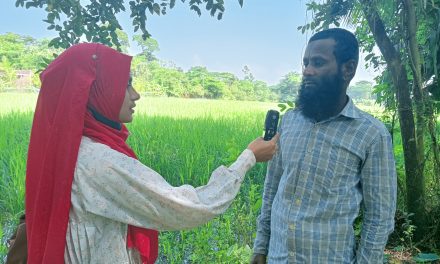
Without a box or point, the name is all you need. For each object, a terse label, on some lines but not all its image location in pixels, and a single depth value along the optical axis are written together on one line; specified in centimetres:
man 134
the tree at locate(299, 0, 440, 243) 238
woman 104
